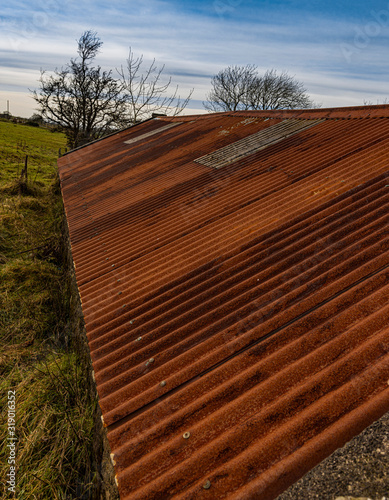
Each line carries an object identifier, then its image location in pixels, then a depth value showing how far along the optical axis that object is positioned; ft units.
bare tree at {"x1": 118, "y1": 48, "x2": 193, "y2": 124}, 92.58
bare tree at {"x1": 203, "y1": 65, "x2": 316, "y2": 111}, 119.65
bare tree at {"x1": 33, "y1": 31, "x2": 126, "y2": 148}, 88.07
